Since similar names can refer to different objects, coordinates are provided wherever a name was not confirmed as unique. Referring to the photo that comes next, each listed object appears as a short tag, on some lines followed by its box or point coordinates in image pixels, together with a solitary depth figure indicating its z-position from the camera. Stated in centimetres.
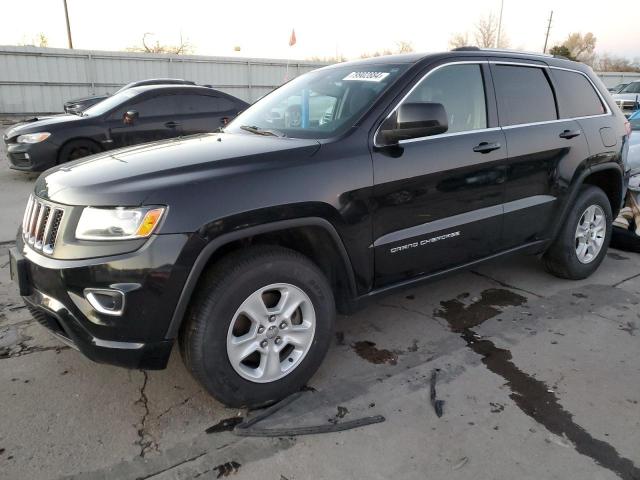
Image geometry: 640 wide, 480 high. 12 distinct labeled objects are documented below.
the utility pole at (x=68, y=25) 2916
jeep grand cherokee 227
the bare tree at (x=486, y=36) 4312
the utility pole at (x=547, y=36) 5576
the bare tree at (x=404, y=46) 4246
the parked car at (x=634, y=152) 557
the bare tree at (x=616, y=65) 5810
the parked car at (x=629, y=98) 1263
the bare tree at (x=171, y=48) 3947
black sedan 793
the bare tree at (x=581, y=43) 6456
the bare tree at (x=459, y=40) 4340
